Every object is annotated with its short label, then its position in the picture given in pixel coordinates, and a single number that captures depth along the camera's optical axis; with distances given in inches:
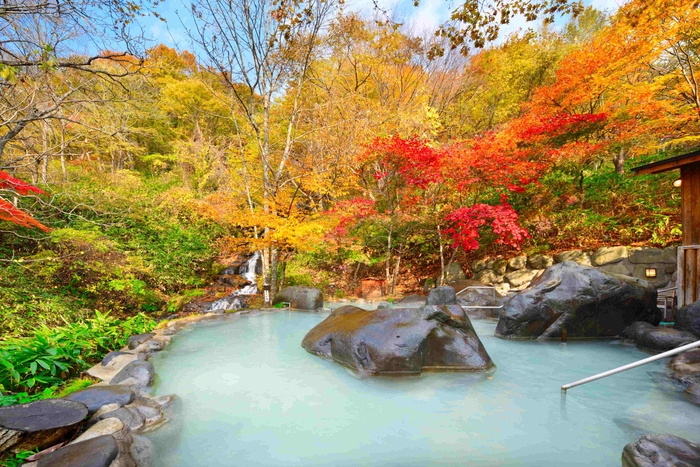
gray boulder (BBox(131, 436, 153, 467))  90.9
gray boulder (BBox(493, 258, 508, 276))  361.7
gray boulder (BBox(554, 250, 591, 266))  308.2
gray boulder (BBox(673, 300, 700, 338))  175.6
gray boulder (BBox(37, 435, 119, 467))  75.7
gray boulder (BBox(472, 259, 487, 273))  385.0
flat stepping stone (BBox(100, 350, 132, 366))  156.6
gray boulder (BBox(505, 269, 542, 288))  332.2
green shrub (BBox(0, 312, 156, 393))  130.1
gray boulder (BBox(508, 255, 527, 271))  349.1
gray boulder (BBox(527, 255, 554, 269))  327.0
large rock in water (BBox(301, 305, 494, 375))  156.5
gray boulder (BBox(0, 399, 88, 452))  85.0
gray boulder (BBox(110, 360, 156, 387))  139.3
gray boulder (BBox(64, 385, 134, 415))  109.7
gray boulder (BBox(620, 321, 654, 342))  195.7
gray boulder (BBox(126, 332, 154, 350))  183.4
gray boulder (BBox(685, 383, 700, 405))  127.8
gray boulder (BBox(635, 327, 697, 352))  170.9
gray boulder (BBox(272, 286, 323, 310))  311.6
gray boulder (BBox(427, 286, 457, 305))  257.0
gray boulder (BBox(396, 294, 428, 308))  308.3
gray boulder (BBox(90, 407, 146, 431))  103.5
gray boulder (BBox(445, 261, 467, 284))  395.5
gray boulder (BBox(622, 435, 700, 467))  81.9
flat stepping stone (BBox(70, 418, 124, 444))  90.9
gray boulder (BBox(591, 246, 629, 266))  288.0
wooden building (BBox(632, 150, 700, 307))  204.4
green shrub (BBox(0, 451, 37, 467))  81.1
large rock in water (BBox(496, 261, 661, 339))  208.2
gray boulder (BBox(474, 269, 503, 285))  356.2
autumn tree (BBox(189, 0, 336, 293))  307.2
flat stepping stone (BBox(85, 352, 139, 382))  144.9
